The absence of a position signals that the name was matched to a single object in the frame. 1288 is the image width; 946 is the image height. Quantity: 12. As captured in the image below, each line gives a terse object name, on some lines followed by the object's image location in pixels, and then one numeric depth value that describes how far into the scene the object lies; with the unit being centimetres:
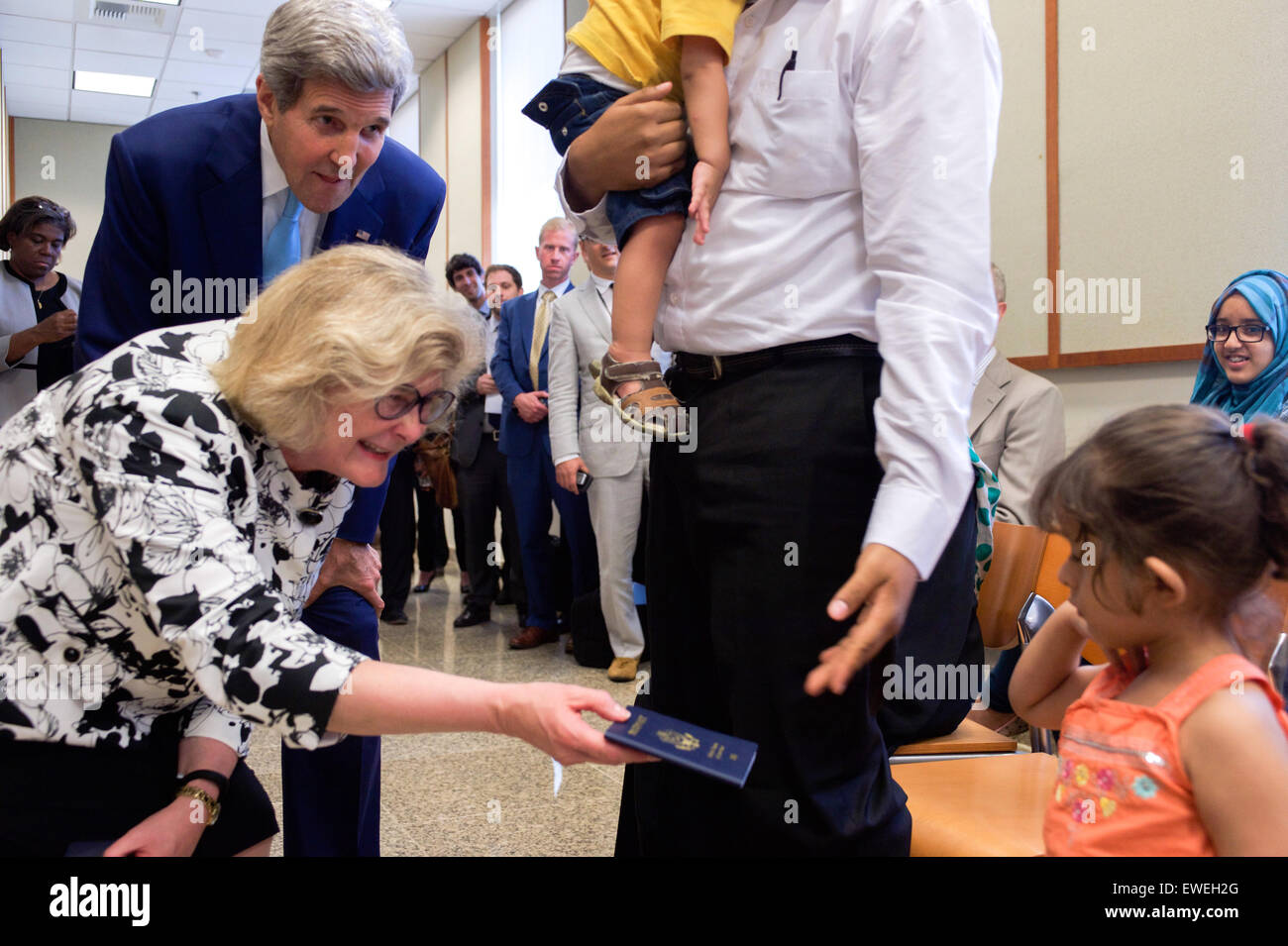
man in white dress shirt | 101
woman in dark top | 413
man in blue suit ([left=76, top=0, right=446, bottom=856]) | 164
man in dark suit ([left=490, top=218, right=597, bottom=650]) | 477
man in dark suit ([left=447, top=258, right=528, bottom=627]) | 541
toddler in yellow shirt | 119
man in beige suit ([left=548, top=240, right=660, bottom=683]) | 408
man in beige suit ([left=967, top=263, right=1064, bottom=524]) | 326
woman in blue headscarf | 279
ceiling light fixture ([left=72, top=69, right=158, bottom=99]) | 991
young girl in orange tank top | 106
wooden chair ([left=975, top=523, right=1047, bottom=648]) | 206
